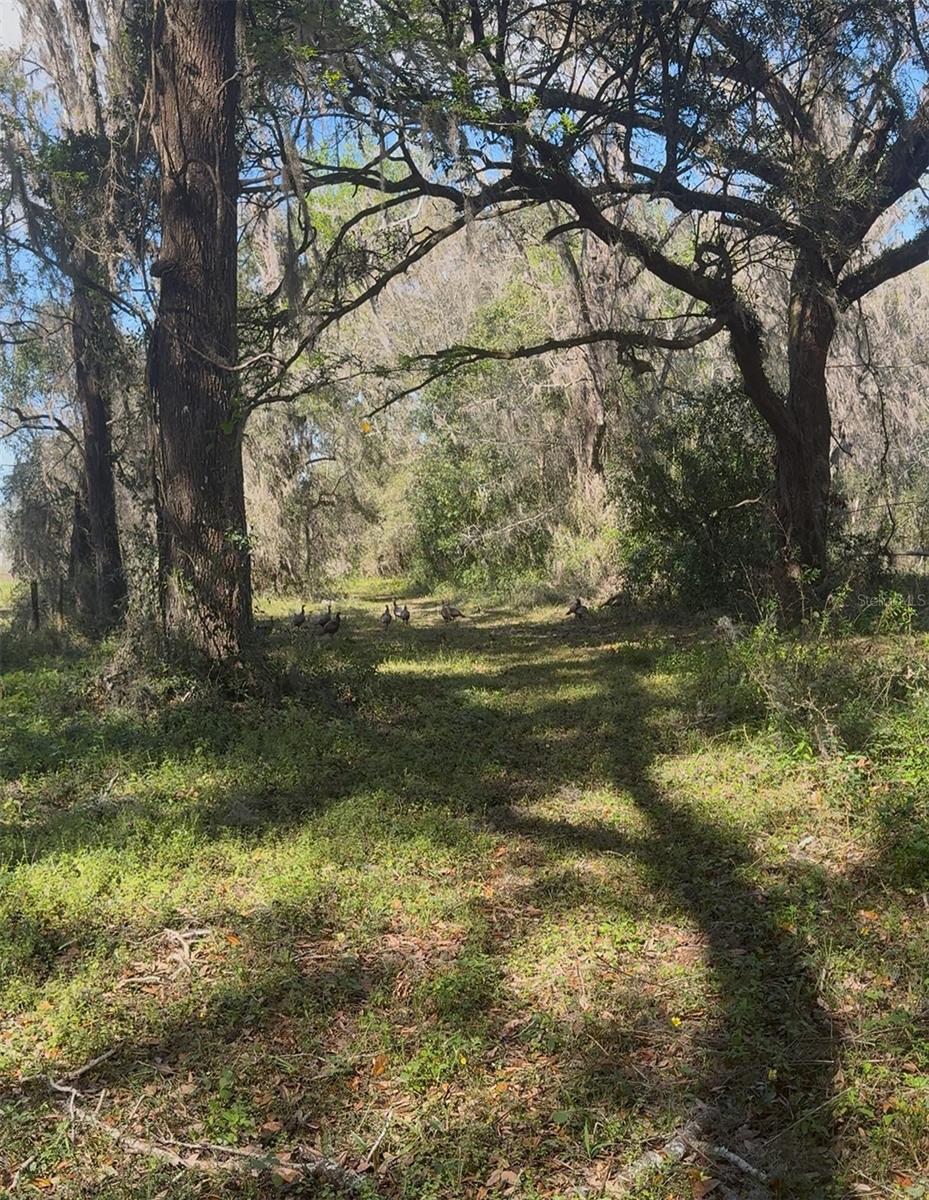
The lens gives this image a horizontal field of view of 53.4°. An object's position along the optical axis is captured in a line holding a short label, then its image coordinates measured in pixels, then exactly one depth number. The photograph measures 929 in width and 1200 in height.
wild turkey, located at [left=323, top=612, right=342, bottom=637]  10.96
